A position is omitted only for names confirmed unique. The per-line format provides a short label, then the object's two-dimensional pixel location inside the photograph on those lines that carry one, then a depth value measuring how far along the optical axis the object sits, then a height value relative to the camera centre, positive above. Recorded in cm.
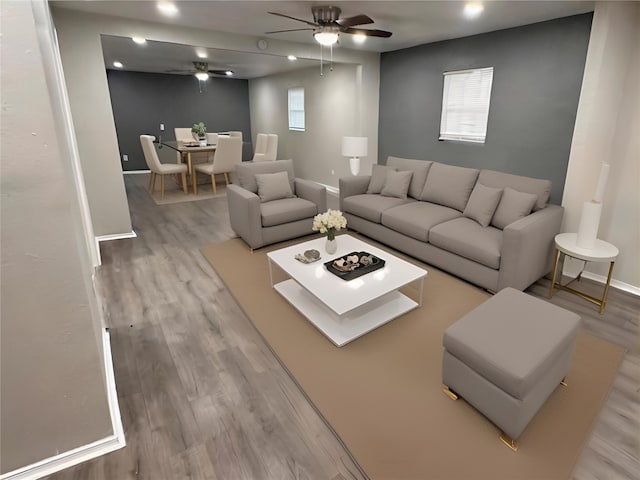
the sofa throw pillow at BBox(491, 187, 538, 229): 302 -59
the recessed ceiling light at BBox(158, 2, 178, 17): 321 +119
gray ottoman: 157 -99
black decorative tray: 260 -94
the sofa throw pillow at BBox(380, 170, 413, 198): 412 -53
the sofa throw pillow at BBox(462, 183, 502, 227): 324 -61
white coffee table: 240 -104
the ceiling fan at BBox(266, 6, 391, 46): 323 +102
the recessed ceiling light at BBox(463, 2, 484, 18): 314 +113
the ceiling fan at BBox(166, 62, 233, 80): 691 +137
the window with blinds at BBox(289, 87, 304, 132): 752 +61
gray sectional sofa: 281 -75
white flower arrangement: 283 -66
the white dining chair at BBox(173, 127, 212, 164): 737 -1
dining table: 643 -19
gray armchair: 378 -73
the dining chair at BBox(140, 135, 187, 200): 589 -47
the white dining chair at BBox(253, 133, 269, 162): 751 -19
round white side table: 263 -86
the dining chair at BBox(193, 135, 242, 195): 616 -35
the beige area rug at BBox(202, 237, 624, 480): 159 -139
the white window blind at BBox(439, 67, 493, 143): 437 +40
